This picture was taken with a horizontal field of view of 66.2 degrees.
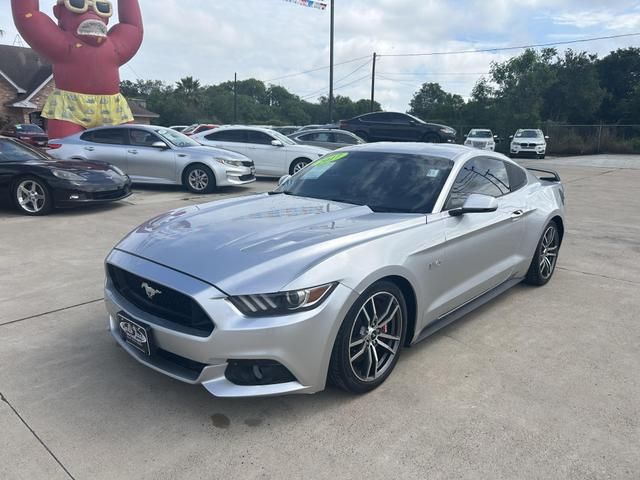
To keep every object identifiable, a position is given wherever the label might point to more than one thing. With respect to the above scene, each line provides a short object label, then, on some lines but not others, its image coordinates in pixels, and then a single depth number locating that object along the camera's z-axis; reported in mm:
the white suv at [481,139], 25125
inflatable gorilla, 15195
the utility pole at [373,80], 37469
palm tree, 68688
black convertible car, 7617
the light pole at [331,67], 24156
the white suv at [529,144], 26016
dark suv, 19266
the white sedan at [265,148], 12977
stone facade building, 35500
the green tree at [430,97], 77375
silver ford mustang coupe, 2471
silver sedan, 10531
